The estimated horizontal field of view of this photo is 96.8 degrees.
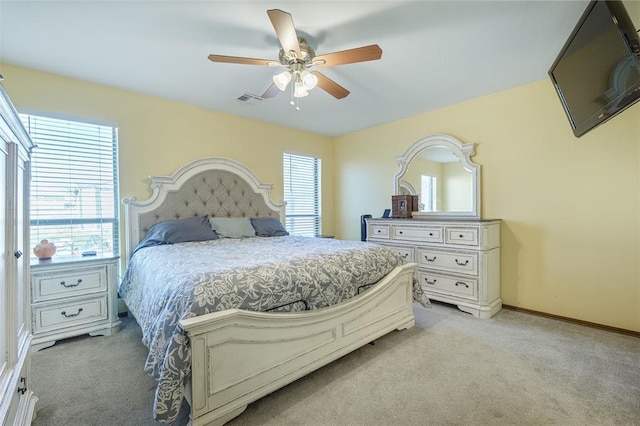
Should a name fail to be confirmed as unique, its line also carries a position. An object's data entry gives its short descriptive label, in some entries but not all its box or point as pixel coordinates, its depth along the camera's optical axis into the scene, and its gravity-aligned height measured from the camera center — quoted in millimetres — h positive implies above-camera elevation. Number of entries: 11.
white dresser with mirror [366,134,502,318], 3035 -241
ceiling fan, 1804 +1087
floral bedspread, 1382 -444
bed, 1419 -622
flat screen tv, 1354 +814
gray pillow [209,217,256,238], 3326 -172
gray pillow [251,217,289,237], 3598 -193
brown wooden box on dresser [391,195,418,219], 3887 +81
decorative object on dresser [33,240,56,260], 2487 -310
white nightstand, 2352 -731
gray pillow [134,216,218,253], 2939 -204
